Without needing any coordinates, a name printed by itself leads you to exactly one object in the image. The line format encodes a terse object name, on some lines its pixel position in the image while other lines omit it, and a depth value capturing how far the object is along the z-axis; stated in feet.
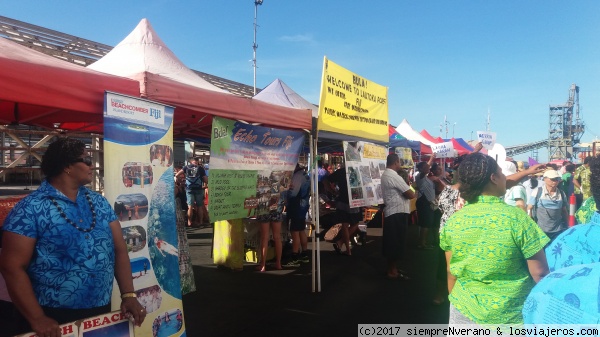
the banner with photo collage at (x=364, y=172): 18.79
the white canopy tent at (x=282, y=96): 19.02
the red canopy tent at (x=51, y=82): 7.69
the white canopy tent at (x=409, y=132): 53.98
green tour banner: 13.26
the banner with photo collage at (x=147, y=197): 9.18
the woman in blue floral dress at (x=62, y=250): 6.22
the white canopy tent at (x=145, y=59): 12.41
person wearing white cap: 19.36
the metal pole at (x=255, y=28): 67.72
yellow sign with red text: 16.48
